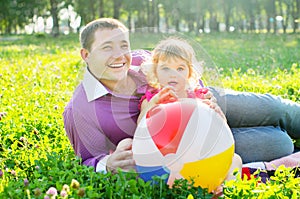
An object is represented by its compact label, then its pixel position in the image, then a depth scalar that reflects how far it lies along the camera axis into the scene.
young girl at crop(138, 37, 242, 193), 3.38
